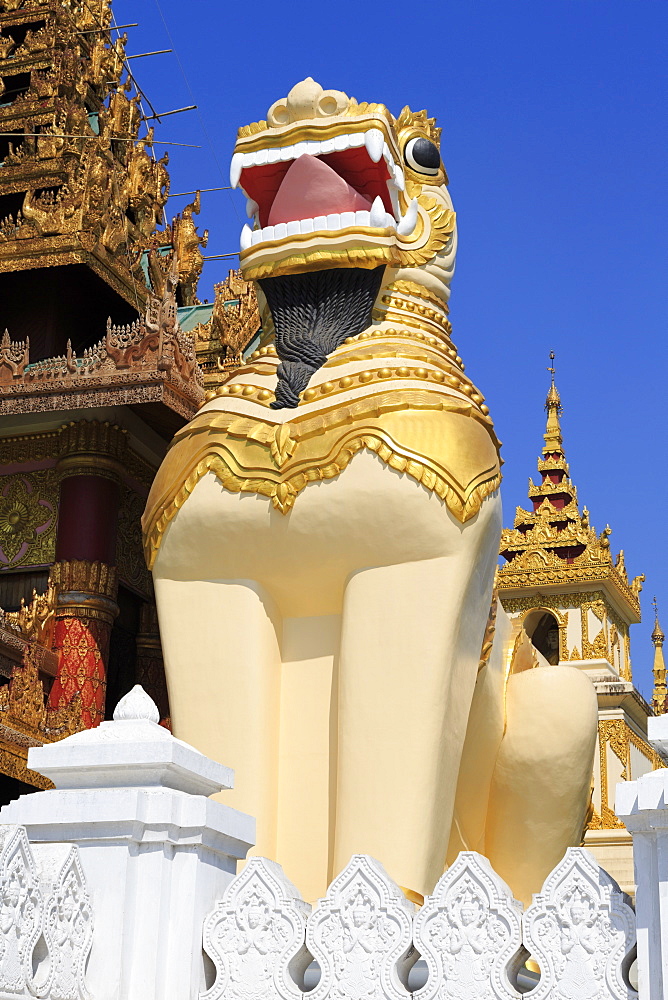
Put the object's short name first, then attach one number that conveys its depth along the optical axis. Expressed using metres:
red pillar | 9.32
